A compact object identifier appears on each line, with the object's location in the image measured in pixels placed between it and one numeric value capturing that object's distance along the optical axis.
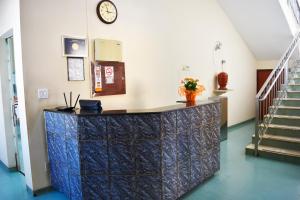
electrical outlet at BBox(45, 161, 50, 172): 3.24
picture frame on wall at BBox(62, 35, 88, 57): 3.28
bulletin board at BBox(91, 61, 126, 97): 3.59
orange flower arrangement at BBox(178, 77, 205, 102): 3.37
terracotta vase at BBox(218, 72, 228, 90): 6.03
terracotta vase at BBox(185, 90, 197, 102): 3.39
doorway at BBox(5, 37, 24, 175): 3.86
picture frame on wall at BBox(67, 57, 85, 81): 3.35
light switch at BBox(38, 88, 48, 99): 3.10
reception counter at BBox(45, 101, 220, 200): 2.53
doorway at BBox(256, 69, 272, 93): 8.03
